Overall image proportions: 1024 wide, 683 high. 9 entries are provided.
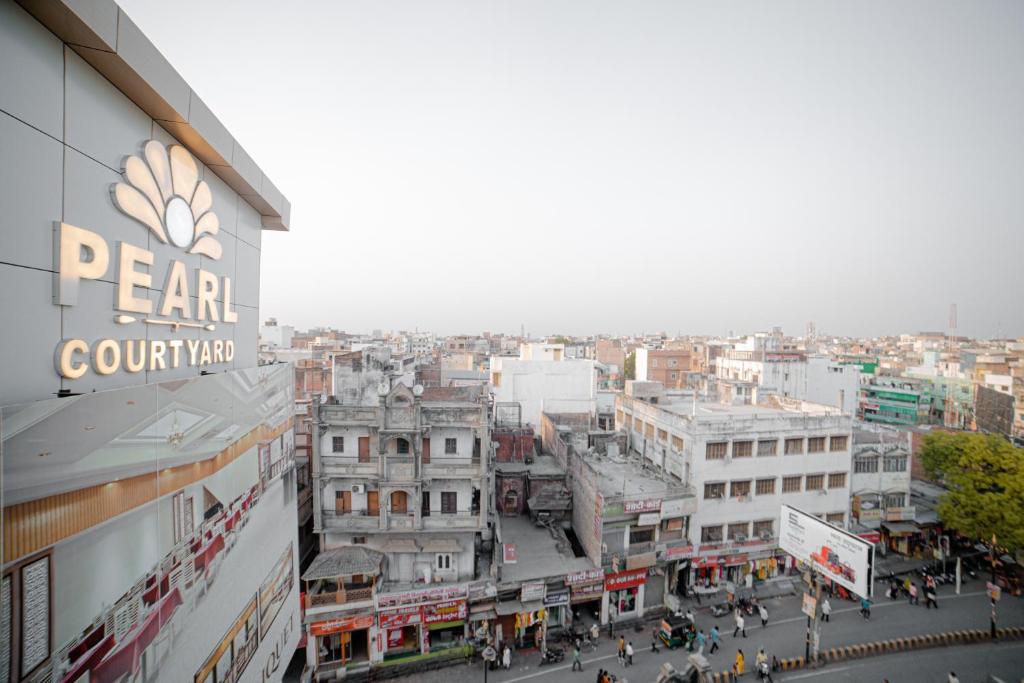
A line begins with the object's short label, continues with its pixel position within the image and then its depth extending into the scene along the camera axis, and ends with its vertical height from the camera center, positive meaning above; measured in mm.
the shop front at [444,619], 20047 -13341
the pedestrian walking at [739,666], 18947 -14126
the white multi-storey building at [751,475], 24938 -7849
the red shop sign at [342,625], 18766 -13048
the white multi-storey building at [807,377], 54531 -4093
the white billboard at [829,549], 18141 -9191
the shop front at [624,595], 22375 -13609
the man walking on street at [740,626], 21609 -14118
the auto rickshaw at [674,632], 20844 -14198
